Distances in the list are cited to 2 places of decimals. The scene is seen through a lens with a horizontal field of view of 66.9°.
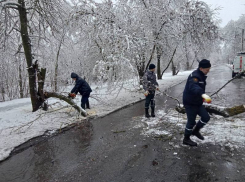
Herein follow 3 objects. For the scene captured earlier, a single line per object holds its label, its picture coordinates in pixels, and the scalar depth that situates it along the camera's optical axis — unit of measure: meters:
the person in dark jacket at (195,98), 3.66
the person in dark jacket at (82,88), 7.20
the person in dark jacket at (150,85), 6.02
